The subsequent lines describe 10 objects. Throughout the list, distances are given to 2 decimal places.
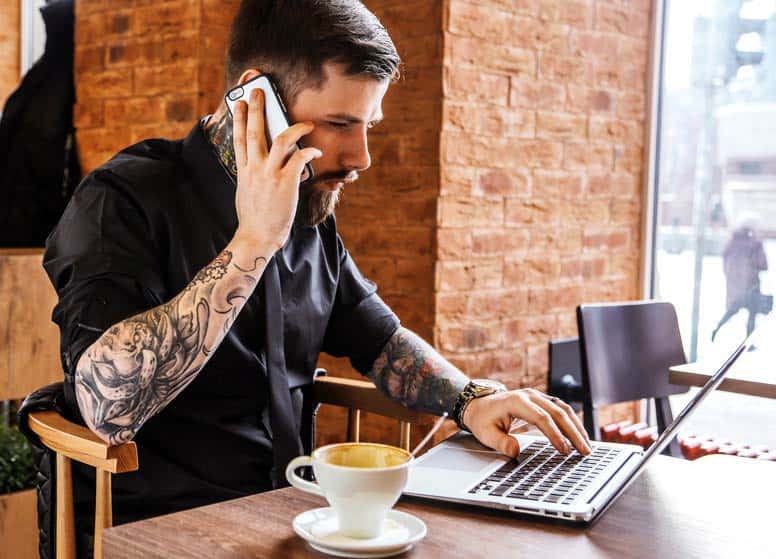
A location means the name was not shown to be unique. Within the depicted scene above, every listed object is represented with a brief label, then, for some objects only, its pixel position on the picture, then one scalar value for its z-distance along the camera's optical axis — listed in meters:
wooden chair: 1.10
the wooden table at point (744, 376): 1.58
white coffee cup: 0.77
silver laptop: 0.92
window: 2.68
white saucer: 0.79
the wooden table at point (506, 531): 0.82
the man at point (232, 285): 1.15
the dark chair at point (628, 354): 1.90
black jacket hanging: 2.87
